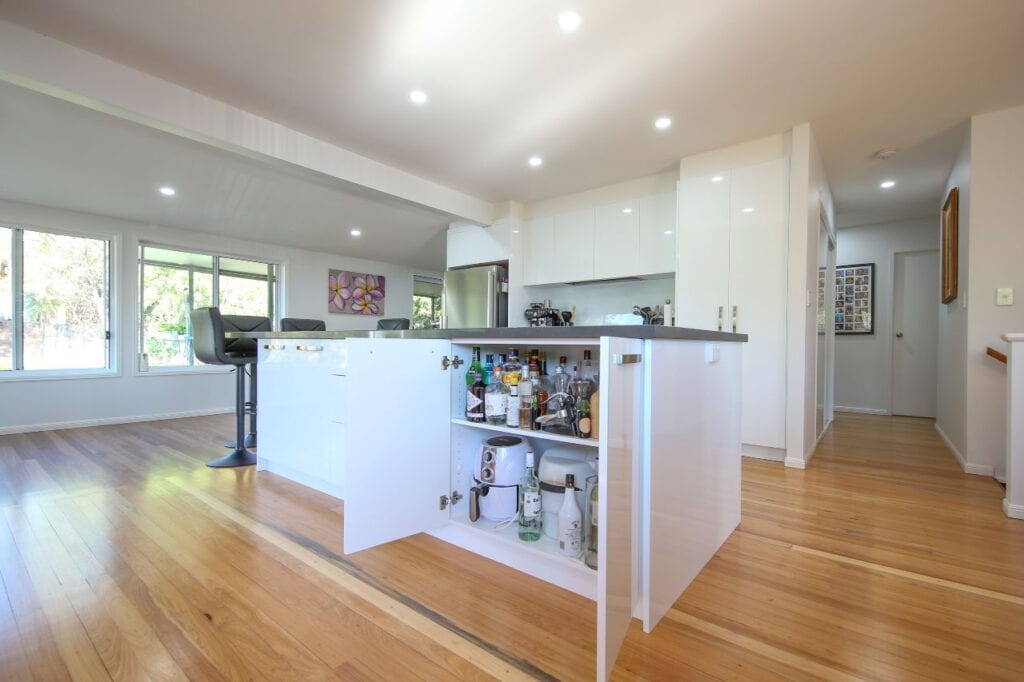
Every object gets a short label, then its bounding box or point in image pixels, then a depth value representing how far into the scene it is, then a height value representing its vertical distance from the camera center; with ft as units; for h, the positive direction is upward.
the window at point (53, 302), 13.19 +1.09
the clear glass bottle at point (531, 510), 4.89 -1.98
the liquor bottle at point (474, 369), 5.52 -0.42
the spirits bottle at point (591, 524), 4.36 -1.96
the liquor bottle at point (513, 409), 4.80 -0.80
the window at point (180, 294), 15.70 +1.66
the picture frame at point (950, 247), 10.49 +2.31
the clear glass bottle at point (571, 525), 4.49 -1.96
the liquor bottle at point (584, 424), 4.26 -0.86
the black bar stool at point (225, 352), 9.47 -0.36
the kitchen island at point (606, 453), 3.47 -1.26
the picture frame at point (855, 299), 17.20 +1.57
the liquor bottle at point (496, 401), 5.01 -0.75
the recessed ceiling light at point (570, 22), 6.56 +4.89
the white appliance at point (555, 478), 4.83 -1.59
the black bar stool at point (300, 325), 12.42 +0.36
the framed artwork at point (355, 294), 20.53 +2.13
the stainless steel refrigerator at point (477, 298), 15.29 +1.45
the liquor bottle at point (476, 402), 5.29 -0.81
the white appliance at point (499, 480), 5.28 -1.77
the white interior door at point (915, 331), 16.15 +0.26
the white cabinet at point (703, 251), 10.77 +2.20
